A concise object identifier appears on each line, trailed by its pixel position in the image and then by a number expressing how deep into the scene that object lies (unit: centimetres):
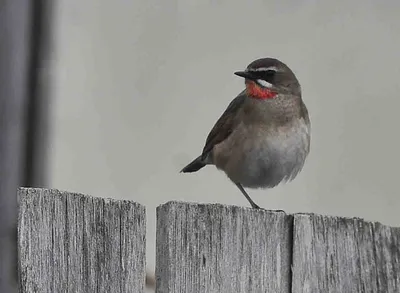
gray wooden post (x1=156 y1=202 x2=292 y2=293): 463
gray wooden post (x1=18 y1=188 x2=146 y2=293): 459
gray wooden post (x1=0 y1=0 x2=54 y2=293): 837
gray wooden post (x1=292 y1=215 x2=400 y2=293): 454
